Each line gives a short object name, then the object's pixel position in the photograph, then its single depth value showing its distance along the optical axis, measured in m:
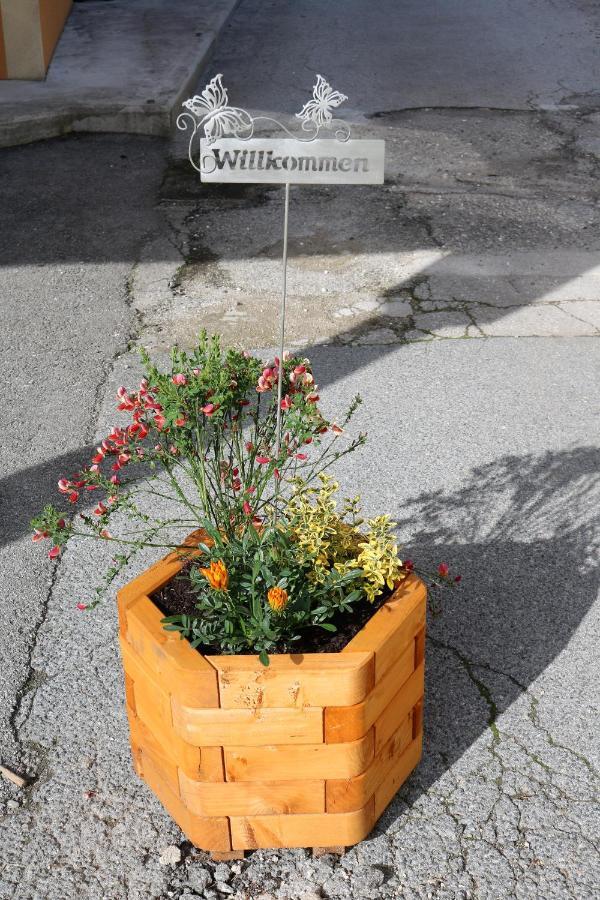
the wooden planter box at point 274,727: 2.66
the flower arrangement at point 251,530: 2.81
